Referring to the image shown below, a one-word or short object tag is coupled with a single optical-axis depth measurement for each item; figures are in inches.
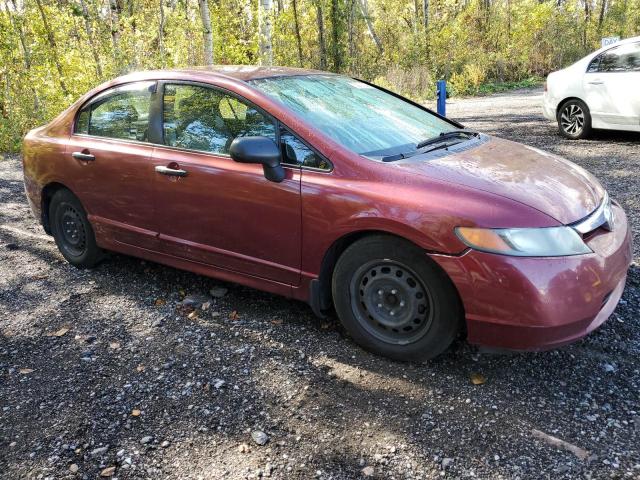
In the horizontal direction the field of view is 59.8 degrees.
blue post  378.9
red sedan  107.7
